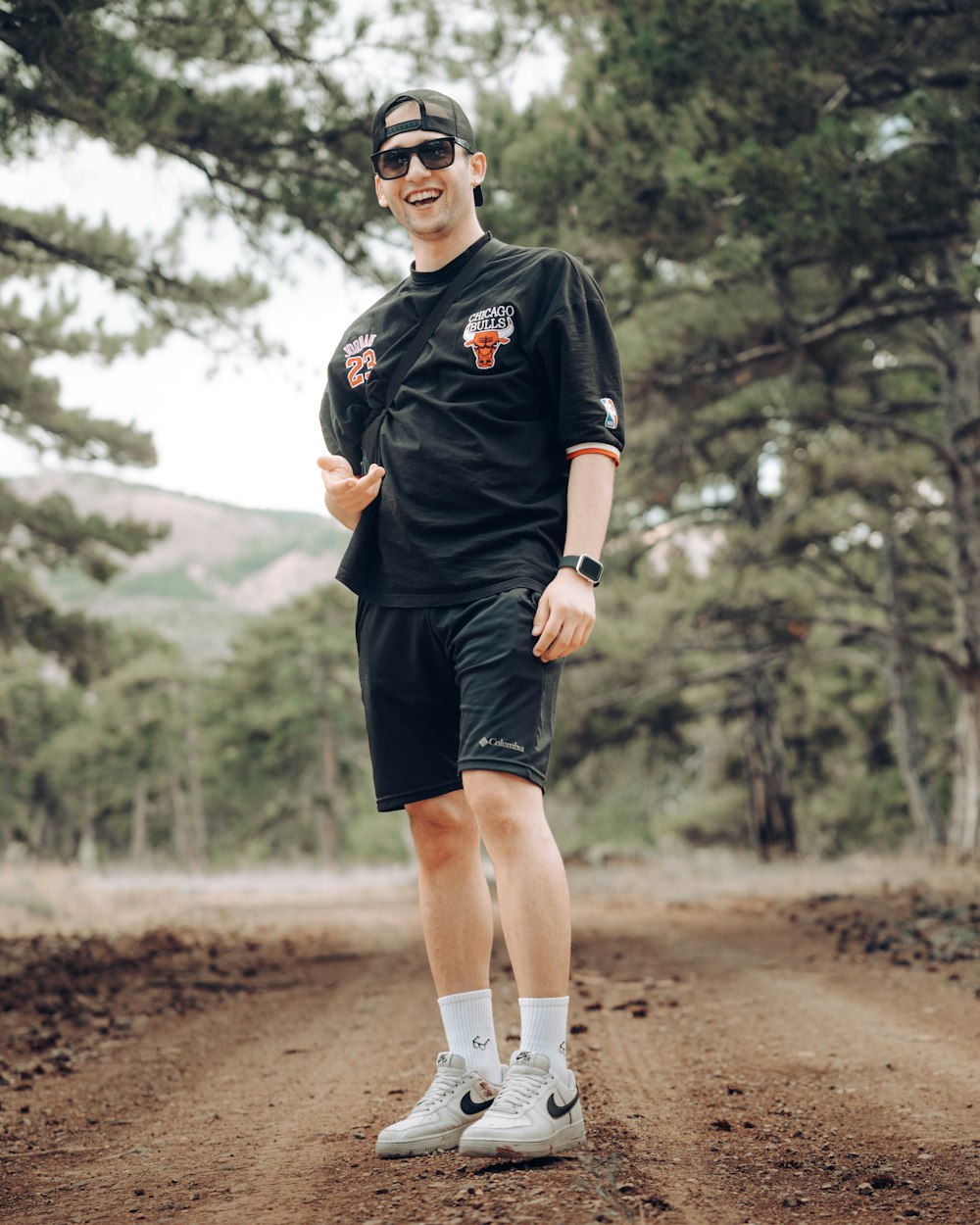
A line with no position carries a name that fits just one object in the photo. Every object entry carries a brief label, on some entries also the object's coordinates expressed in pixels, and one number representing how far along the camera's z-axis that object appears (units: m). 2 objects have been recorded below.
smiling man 2.59
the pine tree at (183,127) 6.60
